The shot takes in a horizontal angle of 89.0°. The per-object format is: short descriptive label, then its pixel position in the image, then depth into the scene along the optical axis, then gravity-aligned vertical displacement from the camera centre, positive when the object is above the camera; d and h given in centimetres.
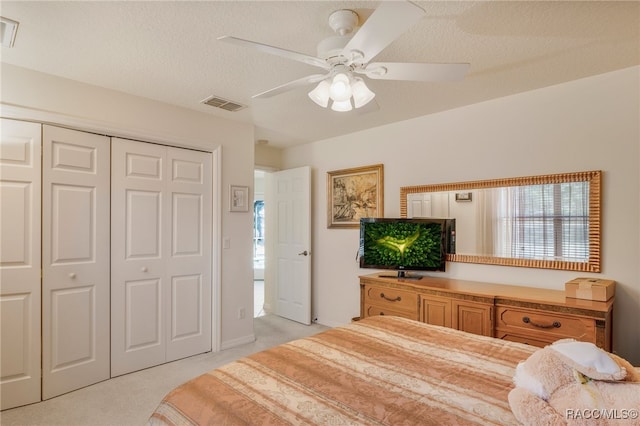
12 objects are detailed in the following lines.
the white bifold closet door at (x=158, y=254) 281 -38
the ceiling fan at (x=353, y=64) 137 +74
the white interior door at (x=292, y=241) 423 -37
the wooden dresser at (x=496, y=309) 207 -70
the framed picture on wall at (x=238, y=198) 349 +17
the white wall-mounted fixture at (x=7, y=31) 177 +104
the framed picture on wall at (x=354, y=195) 373 +23
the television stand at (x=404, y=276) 314 -61
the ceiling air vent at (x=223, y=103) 287 +101
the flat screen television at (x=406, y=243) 308 -28
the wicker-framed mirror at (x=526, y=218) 242 -2
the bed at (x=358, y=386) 105 -65
